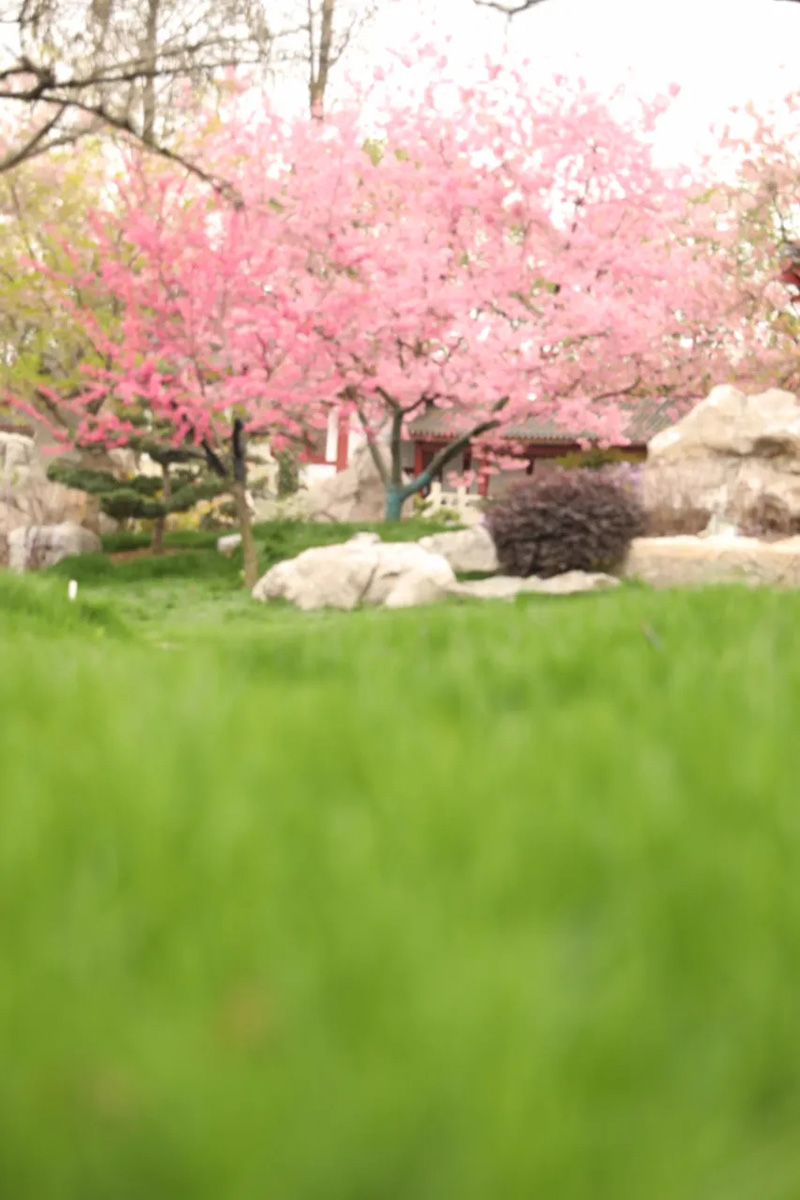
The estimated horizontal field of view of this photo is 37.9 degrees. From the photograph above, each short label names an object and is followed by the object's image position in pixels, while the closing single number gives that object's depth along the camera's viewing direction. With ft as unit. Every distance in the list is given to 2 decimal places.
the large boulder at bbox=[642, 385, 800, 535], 61.36
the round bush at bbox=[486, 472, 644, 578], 54.19
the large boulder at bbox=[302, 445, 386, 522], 103.65
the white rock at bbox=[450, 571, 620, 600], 50.70
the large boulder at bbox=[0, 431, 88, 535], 84.38
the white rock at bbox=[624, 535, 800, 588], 50.01
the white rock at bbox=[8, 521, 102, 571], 74.38
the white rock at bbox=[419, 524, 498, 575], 60.08
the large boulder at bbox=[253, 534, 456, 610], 52.08
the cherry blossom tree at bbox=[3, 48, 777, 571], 61.67
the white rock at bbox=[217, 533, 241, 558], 72.43
